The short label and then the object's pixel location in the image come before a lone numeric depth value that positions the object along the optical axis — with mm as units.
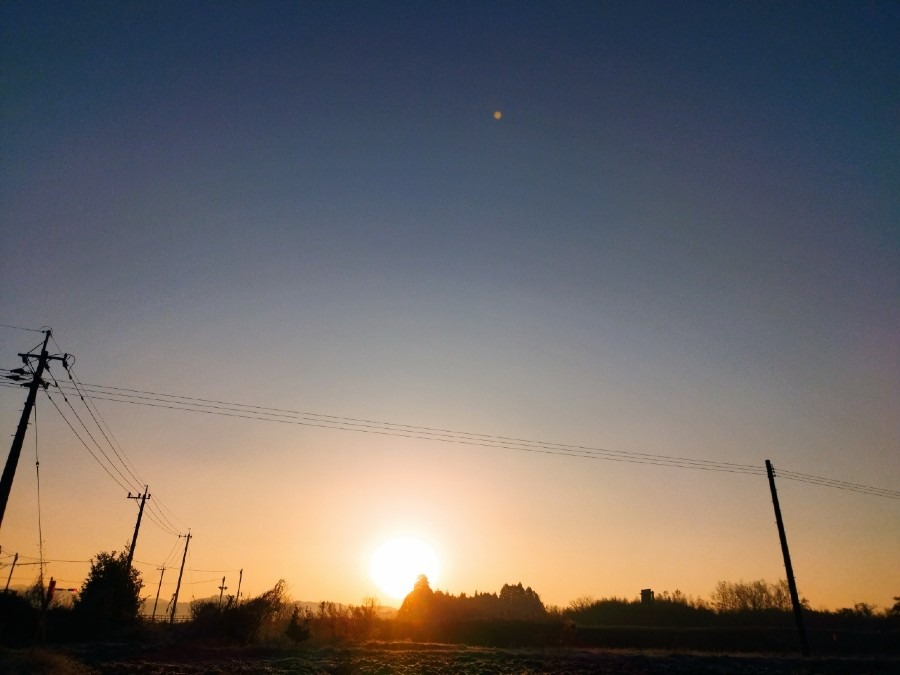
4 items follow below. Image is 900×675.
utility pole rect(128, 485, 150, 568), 52897
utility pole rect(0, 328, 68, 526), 22703
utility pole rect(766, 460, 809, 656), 37250
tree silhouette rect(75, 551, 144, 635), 43719
